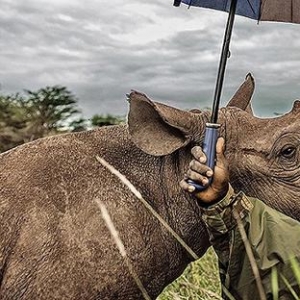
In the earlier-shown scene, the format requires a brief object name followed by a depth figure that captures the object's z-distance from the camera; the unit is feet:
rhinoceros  6.19
